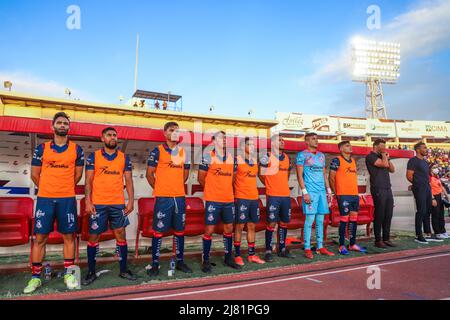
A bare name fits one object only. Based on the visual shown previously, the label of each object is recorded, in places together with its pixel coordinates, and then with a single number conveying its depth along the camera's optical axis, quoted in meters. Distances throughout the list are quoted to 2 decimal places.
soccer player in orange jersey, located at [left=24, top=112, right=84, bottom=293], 3.88
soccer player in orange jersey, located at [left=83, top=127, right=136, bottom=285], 4.12
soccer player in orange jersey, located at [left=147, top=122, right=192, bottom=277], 4.46
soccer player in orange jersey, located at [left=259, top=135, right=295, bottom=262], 5.38
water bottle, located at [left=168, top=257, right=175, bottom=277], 4.39
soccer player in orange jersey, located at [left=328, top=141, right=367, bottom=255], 5.90
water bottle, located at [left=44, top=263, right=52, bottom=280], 4.29
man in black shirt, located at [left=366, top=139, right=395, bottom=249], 6.32
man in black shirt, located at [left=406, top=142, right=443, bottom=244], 6.87
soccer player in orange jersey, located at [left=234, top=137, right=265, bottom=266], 5.08
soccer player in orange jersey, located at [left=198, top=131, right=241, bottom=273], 4.82
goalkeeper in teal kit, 5.62
